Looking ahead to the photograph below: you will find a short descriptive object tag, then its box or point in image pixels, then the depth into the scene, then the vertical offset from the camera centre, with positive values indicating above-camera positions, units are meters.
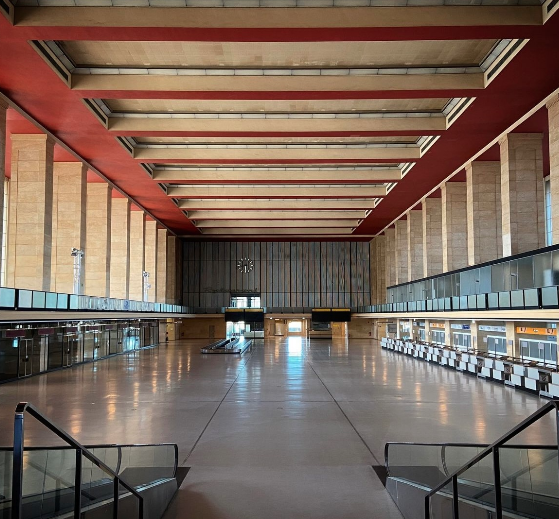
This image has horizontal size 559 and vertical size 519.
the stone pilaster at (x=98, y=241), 32.47 +3.75
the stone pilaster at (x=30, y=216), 23.45 +3.70
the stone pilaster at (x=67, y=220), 28.75 +4.30
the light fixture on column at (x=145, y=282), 42.28 +1.92
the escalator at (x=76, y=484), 4.35 -1.57
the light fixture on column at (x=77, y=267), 27.14 +1.92
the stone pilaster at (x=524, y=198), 23.42 +4.26
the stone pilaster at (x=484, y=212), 28.08 +4.43
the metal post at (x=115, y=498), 5.78 -1.84
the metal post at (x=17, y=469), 3.89 -1.08
